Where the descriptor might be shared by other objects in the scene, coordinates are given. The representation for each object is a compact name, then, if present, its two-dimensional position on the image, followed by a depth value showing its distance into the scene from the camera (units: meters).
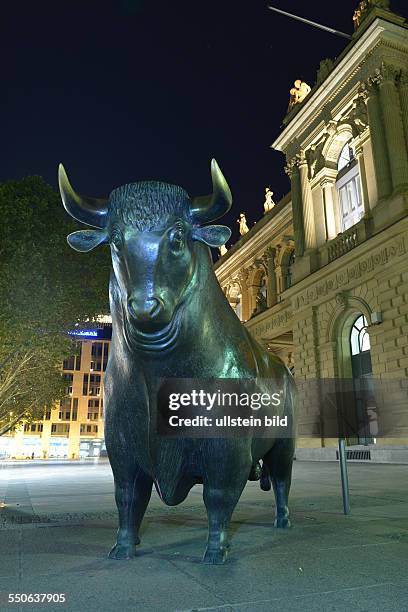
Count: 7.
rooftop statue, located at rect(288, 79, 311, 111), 27.88
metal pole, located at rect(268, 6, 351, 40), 22.70
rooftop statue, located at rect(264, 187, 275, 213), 37.09
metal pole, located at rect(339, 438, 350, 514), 4.80
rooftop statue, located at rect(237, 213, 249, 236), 41.44
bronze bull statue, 2.61
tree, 12.94
